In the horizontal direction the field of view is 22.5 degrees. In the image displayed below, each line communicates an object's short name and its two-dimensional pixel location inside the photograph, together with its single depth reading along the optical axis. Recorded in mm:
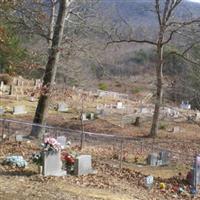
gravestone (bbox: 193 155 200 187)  13438
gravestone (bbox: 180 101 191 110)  50097
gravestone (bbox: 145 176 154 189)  12766
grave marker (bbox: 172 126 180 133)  28798
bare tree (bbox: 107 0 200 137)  25422
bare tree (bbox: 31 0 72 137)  18281
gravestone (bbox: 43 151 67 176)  12055
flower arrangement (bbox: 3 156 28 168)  12732
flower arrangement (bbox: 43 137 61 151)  12001
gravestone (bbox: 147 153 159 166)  16109
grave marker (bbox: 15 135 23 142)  16938
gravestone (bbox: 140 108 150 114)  38888
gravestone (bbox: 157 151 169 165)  16250
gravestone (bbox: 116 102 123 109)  41125
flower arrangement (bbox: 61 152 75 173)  12875
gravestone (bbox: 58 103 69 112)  35844
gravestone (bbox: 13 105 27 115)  31047
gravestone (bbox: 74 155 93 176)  12625
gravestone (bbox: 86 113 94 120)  31927
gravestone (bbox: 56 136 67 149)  16591
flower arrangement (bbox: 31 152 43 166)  12406
